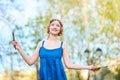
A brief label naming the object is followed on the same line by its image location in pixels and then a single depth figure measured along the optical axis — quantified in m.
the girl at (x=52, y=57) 2.42
